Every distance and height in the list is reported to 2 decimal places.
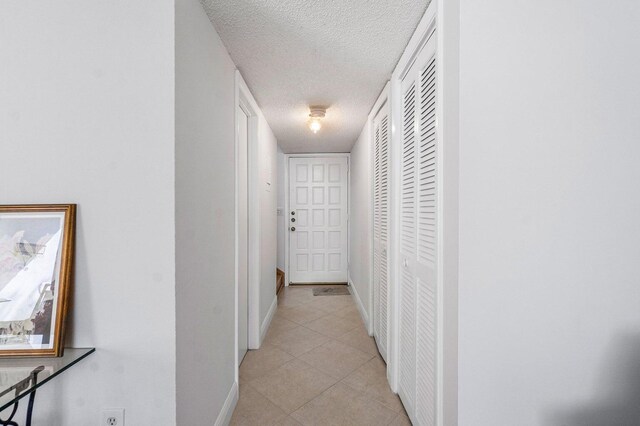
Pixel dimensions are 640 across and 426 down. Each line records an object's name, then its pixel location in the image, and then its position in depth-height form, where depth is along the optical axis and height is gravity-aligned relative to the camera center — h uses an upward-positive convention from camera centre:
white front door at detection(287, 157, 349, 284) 4.95 -0.11
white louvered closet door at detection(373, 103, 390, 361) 2.45 -0.14
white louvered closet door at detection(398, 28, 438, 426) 1.38 -0.16
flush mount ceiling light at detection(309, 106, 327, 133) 2.75 +0.96
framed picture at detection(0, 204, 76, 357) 1.04 -0.23
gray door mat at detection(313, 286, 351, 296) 4.43 -1.24
